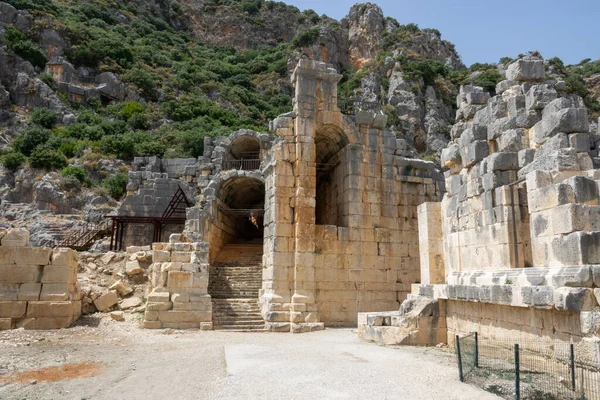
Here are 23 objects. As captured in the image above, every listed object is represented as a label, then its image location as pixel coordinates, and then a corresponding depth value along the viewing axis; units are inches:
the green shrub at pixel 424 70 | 1814.7
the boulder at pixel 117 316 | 471.8
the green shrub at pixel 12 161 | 1174.3
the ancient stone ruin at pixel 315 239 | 497.7
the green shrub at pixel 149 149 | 1336.2
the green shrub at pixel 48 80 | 1588.3
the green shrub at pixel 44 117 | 1417.9
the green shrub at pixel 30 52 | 1611.3
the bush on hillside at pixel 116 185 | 1135.9
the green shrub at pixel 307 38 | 2379.7
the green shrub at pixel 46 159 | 1187.3
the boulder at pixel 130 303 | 498.9
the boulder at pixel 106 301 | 491.8
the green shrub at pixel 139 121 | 1582.4
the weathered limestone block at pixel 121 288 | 514.9
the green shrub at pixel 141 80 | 1819.6
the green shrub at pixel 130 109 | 1627.3
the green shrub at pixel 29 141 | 1261.1
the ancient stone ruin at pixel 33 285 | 428.1
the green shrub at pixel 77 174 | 1141.1
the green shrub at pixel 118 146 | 1315.2
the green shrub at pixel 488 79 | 1701.5
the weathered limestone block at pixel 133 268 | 536.7
